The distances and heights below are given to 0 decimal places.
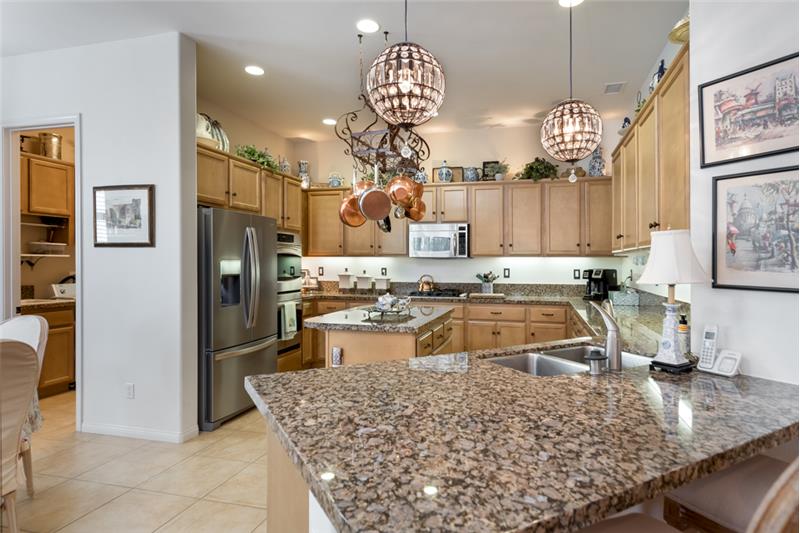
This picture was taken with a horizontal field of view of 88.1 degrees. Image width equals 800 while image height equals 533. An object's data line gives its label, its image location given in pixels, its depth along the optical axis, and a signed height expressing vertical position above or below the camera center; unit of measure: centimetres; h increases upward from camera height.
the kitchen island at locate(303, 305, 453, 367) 274 -48
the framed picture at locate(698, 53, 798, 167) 142 +56
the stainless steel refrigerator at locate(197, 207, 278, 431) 333 -35
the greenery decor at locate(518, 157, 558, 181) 488 +112
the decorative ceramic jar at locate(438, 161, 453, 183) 529 +117
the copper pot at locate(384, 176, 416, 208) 288 +52
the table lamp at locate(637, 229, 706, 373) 154 -3
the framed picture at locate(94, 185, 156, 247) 310 +39
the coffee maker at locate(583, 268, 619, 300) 452 -21
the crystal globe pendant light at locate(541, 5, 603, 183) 255 +84
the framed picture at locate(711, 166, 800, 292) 141 +12
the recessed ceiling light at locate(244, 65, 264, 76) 362 +174
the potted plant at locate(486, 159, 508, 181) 517 +118
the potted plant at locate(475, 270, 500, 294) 534 -23
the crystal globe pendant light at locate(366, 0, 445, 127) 185 +83
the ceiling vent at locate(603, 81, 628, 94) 395 +172
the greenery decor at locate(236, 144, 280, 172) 422 +115
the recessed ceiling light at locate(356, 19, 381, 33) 294 +173
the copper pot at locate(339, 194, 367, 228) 298 +39
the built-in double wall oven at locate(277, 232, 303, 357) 441 -31
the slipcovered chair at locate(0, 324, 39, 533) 145 -47
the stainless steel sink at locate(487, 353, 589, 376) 183 -45
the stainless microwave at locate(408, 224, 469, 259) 520 +31
